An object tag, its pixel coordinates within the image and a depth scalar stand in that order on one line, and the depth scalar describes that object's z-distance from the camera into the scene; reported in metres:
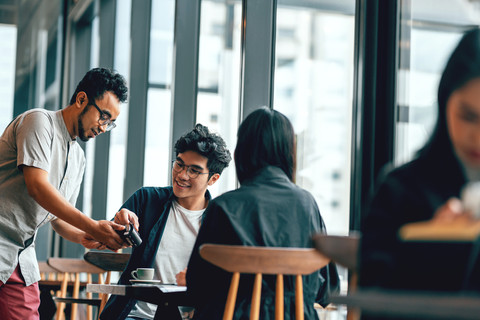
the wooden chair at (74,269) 3.58
